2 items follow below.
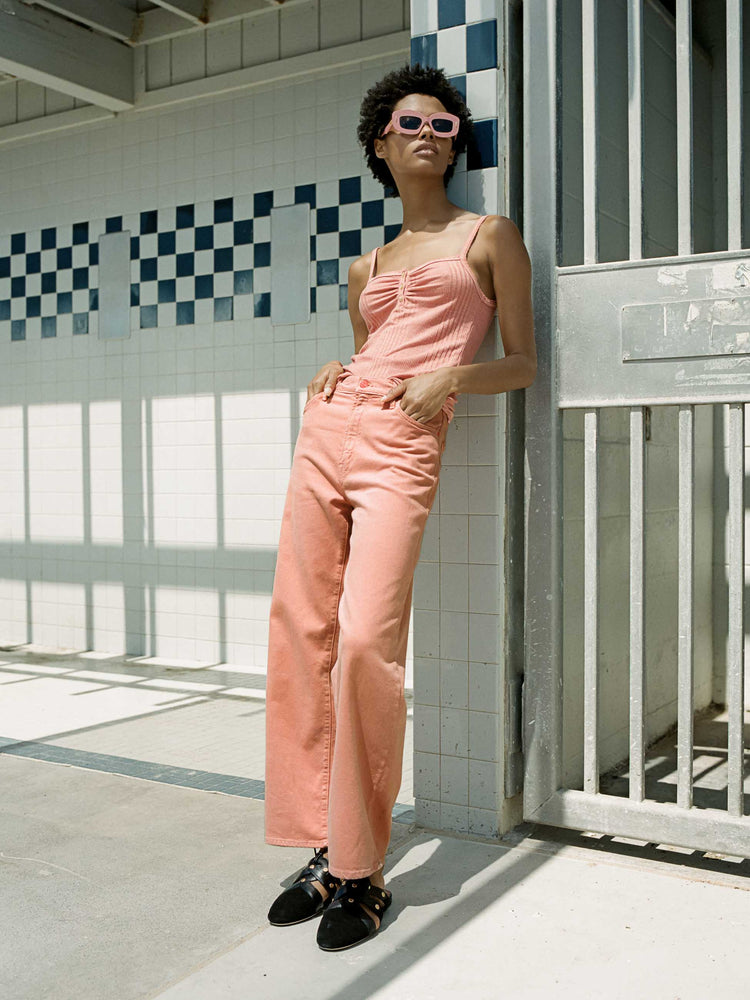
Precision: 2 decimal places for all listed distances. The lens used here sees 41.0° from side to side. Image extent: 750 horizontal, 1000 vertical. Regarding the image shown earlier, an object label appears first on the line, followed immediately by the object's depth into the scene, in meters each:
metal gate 2.21
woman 1.96
